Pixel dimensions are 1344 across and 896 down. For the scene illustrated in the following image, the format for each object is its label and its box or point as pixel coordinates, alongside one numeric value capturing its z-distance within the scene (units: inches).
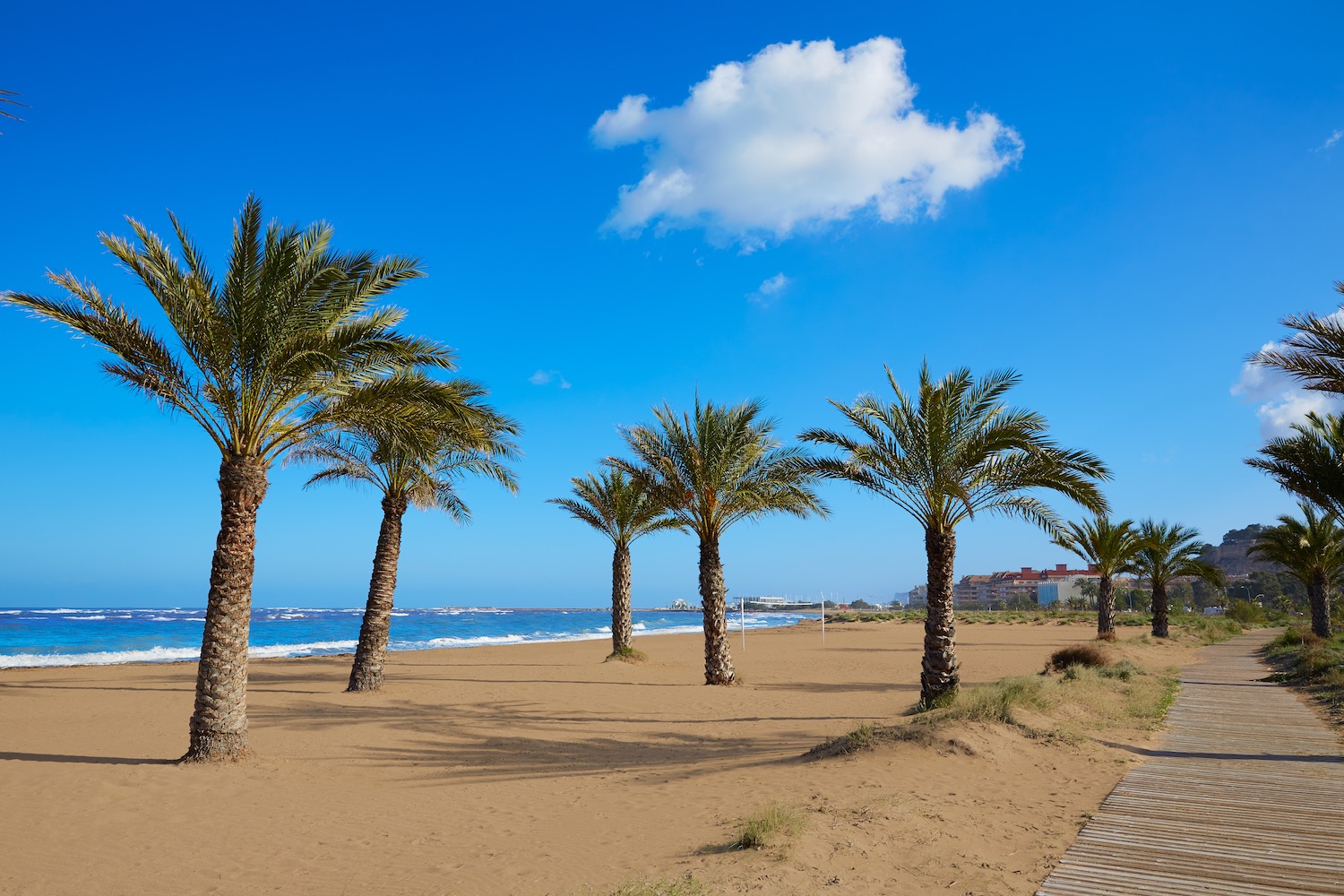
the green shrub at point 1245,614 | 2144.4
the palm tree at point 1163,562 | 1318.9
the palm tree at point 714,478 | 739.4
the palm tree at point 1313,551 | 1189.1
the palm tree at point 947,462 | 537.6
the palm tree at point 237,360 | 386.3
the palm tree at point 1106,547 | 1259.8
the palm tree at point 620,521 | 1013.2
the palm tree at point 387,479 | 672.4
